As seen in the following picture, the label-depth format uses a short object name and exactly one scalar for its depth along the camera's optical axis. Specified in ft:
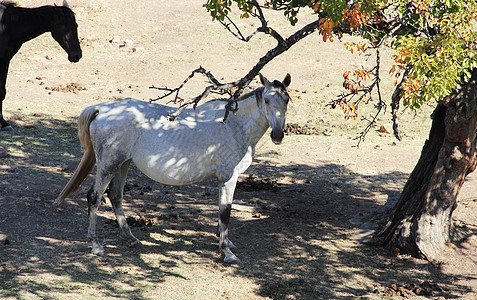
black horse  73.25
